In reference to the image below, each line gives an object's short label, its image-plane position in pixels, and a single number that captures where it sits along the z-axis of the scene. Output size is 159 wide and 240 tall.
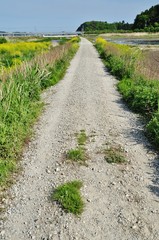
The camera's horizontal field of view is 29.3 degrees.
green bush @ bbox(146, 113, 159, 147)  6.79
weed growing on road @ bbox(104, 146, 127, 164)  6.02
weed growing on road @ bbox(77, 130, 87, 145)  6.96
